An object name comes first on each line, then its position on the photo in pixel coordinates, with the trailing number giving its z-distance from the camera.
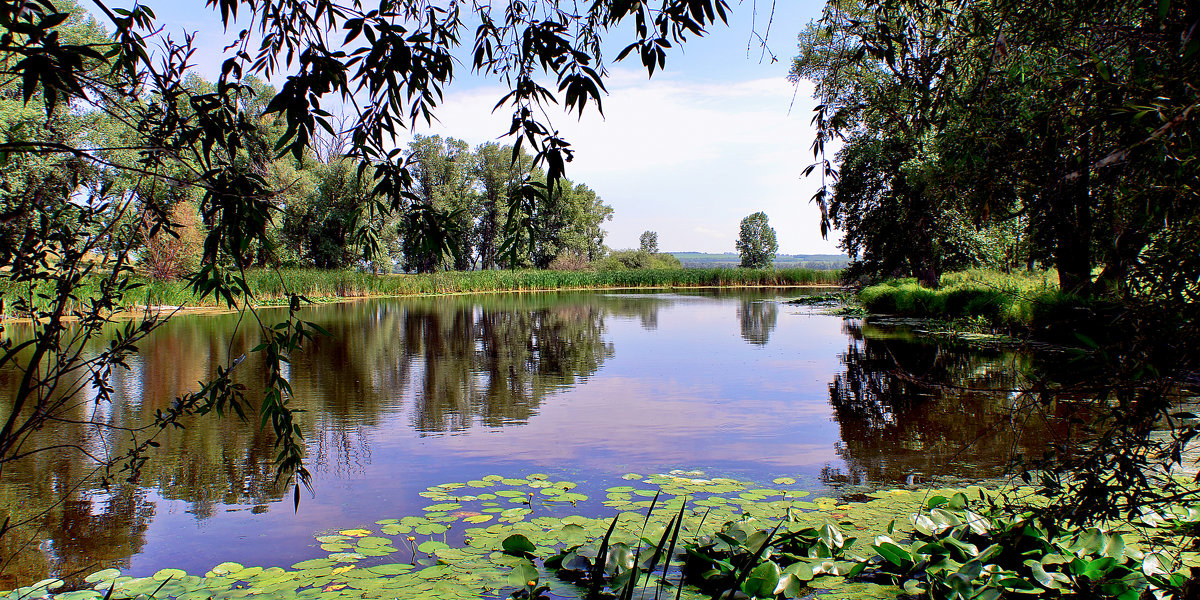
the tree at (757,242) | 95.56
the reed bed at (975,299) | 13.67
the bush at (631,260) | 68.56
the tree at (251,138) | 2.50
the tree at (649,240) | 107.66
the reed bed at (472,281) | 33.02
